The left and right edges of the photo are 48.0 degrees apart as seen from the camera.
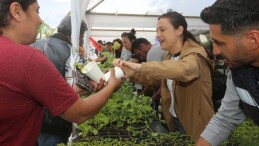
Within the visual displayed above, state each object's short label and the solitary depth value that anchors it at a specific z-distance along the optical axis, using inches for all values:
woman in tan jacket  75.0
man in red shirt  46.6
